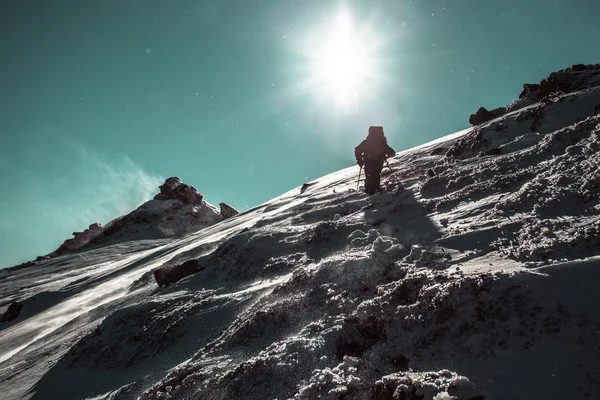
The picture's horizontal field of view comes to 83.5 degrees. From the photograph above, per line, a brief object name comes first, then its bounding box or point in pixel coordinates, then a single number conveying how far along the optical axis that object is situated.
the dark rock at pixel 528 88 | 19.66
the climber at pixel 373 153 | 12.27
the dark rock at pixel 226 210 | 52.03
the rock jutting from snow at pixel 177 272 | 9.41
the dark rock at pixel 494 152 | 10.77
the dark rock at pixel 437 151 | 17.47
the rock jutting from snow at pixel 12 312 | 16.53
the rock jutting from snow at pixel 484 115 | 20.50
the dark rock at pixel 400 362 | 3.40
